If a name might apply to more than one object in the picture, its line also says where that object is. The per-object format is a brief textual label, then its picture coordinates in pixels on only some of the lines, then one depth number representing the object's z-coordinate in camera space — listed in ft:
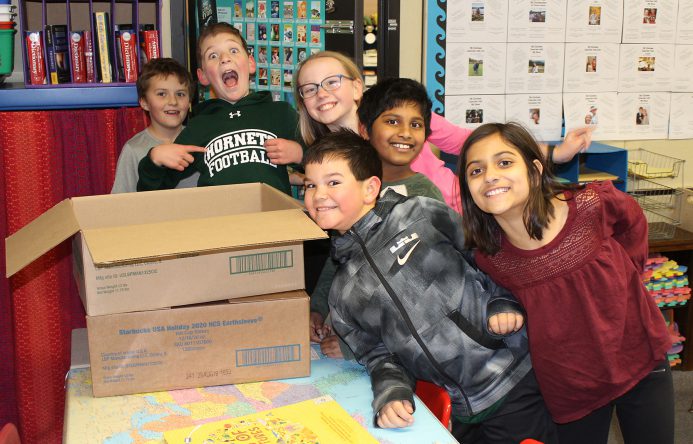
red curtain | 8.03
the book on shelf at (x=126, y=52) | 8.00
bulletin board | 10.26
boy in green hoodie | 6.65
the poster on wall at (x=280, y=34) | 9.17
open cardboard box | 4.42
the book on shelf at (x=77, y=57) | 7.89
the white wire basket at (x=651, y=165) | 10.96
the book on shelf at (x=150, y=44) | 8.00
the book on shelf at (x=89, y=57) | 7.94
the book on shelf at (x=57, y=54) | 7.83
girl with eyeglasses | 6.43
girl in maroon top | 5.13
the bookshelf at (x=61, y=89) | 7.80
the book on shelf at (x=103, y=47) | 7.91
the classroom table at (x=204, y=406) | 4.32
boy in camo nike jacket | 4.99
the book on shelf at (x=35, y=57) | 7.75
